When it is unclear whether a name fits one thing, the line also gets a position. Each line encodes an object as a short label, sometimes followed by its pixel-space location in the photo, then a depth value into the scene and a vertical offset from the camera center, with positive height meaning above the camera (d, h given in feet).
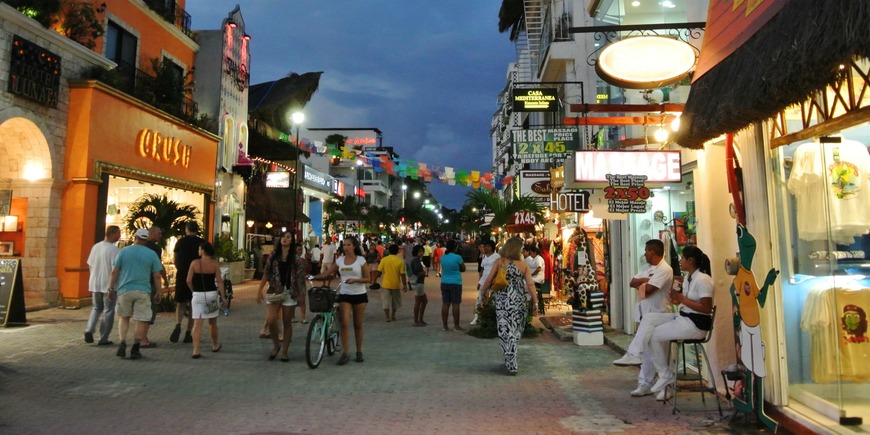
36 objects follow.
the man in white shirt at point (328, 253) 58.65 +0.35
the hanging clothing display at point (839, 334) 14.29 -1.98
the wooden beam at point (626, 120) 26.71 +6.85
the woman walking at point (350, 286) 24.67 -1.35
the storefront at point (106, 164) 43.24 +8.24
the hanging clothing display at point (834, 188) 14.90 +2.02
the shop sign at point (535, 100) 48.06 +14.16
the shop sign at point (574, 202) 34.60 +3.65
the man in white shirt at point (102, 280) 27.81 -1.32
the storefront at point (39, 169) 40.52 +6.62
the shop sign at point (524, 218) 53.21 +3.90
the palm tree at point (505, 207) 60.29 +5.73
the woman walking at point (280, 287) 25.09 -1.45
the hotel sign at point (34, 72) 37.93 +13.19
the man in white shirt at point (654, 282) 20.40 -0.91
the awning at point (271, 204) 83.05 +8.12
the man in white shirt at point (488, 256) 34.78 +0.09
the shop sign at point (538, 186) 51.96 +7.57
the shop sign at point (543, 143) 50.08 +10.66
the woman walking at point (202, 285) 25.38 -1.42
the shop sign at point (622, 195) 25.21 +2.96
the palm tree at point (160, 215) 40.32 +2.99
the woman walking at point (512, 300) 23.16 -1.84
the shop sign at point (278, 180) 80.79 +11.34
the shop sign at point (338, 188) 122.01 +15.70
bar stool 17.75 -4.20
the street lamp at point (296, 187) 75.82 +10.71
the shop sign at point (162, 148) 51.72 +10.85
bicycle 23.65 -3.02
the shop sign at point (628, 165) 24.54 +4.37
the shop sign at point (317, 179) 100.99 +15.07
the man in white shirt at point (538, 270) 40.27 -0.91
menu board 31.71 -1.89
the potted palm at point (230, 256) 65.46 -0.08
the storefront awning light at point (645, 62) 21.90 +8.11
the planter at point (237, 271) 66.08 -1.95
